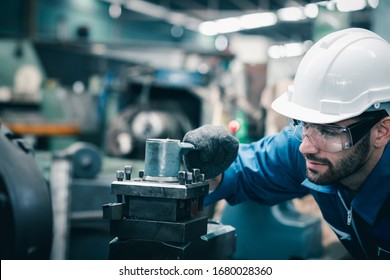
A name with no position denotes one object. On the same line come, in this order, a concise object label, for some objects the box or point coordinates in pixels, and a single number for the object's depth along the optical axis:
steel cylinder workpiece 1.04
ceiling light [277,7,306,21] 10.30
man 1.23
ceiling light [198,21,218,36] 12.69
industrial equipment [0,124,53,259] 1.34
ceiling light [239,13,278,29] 11.16
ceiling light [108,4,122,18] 10.59
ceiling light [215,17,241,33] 11.86
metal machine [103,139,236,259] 1.00
